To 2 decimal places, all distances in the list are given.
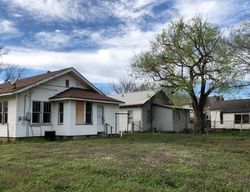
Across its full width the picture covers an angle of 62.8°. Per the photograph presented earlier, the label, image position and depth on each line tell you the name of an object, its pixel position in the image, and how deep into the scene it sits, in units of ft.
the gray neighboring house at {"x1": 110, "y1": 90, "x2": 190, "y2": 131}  73.07
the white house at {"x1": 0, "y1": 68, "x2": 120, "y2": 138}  42.65
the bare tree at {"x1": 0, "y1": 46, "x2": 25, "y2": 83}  105.78
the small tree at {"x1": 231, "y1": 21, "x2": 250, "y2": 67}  64.18
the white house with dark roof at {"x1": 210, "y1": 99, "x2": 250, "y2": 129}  82.69
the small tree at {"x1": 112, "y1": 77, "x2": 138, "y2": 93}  139.75
